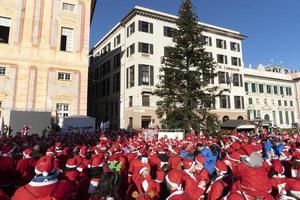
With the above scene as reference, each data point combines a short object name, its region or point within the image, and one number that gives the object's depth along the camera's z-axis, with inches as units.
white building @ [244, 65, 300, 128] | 1773.7
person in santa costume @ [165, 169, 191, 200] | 102.8
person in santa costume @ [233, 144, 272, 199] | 115.4
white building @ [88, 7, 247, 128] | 1203.3
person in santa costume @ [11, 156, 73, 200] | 102.1
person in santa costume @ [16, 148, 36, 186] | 171.3
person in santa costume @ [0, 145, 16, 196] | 162.0
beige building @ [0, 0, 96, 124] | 871.4
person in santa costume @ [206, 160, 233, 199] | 120.3
